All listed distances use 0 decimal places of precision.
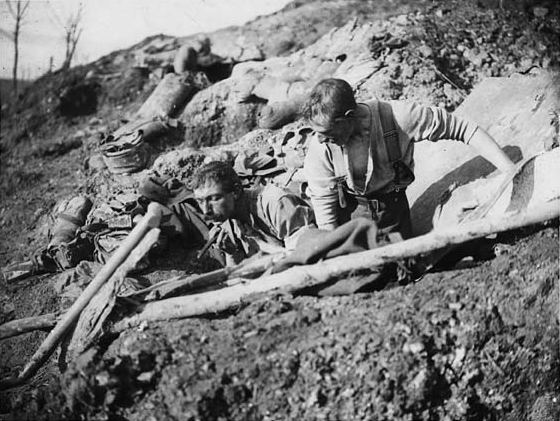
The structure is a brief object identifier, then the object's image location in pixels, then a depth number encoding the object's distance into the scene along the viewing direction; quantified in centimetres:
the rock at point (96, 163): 724
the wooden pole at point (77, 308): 343
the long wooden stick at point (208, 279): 329
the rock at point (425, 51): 614
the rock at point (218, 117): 707
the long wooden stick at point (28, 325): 366
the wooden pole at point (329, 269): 297
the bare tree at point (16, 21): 1068
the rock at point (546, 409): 316
